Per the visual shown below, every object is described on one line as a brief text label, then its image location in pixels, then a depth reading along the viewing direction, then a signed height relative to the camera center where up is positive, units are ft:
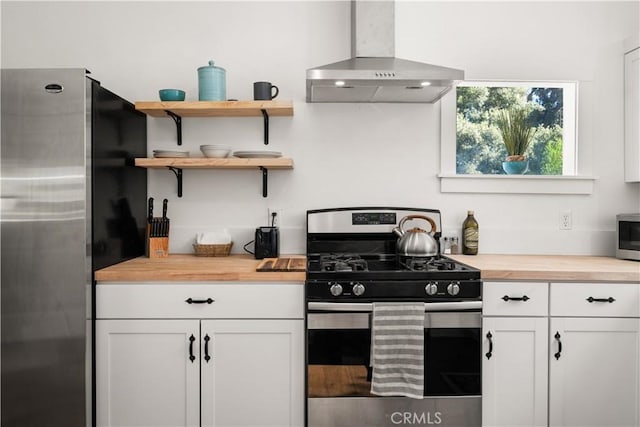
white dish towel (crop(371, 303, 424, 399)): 6.74 -2.04
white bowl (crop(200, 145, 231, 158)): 8.50 +1.02
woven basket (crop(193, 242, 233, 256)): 8.85 -0.83
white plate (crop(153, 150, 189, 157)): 8.49 +0.97
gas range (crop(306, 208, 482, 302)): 6.90 -0.96
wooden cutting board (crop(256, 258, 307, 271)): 7.29 -0.96
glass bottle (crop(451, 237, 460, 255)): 9.18 -0.77
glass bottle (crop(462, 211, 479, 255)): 8.99 -0.56
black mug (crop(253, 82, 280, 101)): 8.41 +2.08
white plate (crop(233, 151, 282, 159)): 8.40 +0.94
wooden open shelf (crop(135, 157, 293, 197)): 8.24 +0.78
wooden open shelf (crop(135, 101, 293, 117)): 8.26 +1.78
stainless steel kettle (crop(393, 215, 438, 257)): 7.98 -0.64
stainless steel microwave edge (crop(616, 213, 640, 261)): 8.34 -0.53
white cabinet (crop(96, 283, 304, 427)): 7.02 -2.18
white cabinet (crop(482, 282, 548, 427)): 7.11 -2.25
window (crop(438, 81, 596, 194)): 9.56 +1.71
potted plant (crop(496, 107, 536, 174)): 9.35 +1.39
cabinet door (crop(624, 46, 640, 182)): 8.90 +1.79
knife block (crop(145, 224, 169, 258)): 8.75 -0.75
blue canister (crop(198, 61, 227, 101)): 8.39 +2.23
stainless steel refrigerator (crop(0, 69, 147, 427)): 6.72 -0.60
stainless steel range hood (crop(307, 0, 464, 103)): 7.54 +2.15
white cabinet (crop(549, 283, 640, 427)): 7.09 -2.23
